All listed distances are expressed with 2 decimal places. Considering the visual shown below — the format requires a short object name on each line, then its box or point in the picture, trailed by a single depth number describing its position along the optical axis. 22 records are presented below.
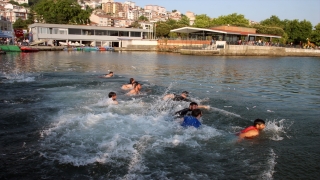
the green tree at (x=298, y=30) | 89.44
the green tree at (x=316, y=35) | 89.06
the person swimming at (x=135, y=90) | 15.38
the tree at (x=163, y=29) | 96.69
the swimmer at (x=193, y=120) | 9.75
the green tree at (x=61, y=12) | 90.94
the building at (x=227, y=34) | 66.00
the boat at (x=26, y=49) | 55.46
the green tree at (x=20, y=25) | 114.00
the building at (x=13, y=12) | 146.62
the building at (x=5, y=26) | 63.81
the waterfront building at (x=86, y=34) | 76.56
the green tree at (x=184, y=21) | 112.43
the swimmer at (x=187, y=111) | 10.58
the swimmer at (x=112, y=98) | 12.78
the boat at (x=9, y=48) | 53.25
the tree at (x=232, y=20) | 96.49
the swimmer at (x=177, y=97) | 13.41
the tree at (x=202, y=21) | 98.22
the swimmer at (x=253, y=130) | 9.20
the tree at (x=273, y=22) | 103.09
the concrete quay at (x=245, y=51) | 60.66
